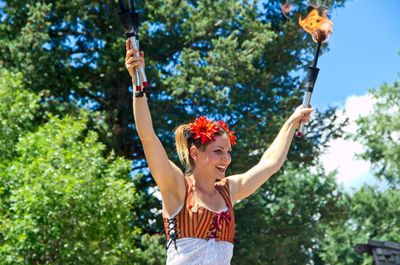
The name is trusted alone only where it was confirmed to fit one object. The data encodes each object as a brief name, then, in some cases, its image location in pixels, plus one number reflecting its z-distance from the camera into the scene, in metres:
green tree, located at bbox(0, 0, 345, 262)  19.92
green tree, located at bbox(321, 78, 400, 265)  34.84
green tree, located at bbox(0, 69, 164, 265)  14.28
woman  4.40
